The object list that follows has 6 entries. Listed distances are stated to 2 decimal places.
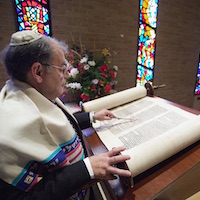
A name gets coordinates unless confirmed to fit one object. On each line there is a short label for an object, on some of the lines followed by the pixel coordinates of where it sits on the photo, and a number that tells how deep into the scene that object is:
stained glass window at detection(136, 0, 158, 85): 2.80
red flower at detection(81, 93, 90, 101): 1.72
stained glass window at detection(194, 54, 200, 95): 4.04
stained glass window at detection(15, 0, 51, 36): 1.87
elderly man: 0.39
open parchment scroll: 0.50
